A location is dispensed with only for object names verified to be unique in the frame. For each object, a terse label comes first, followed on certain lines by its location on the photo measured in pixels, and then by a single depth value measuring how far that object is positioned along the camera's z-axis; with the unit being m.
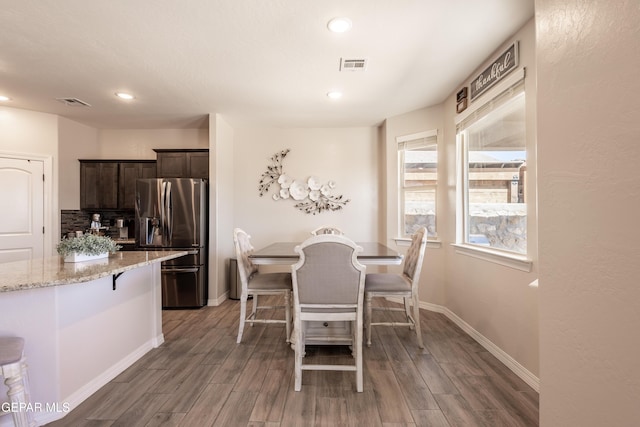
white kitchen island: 1.54
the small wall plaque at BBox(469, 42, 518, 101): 2.14
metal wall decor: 4.36
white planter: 1.89
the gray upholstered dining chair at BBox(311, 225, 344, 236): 3.69
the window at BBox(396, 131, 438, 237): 3.60
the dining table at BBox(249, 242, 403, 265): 2.31
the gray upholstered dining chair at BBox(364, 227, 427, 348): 2.45
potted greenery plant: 1.88
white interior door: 3.51
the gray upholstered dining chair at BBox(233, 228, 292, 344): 2.57
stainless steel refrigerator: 3.55
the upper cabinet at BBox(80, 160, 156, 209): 4.13
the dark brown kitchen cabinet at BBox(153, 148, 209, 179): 3.97
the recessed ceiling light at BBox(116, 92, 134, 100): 3.15
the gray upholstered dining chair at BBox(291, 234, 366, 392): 1.85
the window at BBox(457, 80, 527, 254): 2.20
